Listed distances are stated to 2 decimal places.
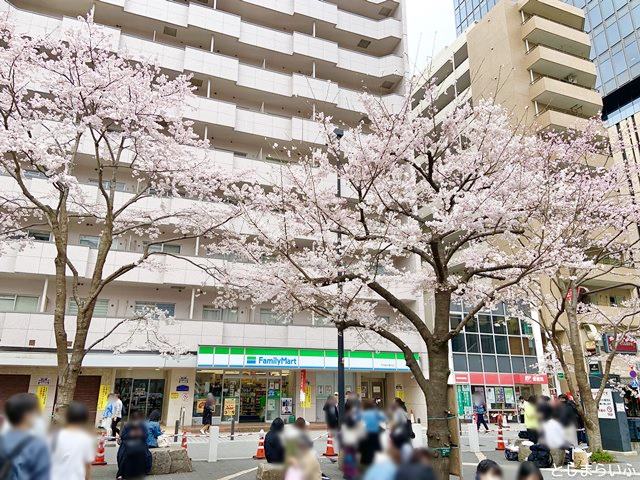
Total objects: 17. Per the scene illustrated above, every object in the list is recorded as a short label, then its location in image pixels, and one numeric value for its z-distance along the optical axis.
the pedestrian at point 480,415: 20.50
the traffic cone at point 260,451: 12.48
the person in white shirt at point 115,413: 11.22
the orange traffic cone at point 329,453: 10.77
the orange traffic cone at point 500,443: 14.02
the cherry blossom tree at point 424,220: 8.09
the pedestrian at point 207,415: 17.92
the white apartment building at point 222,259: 19.47
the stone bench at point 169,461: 9.74
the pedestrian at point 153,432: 9.33
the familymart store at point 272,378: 21.00
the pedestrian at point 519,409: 25.09
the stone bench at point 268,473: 8.05
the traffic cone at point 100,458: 10.87
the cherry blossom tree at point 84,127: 8.57
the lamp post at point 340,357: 9.74
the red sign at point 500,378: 26.02
